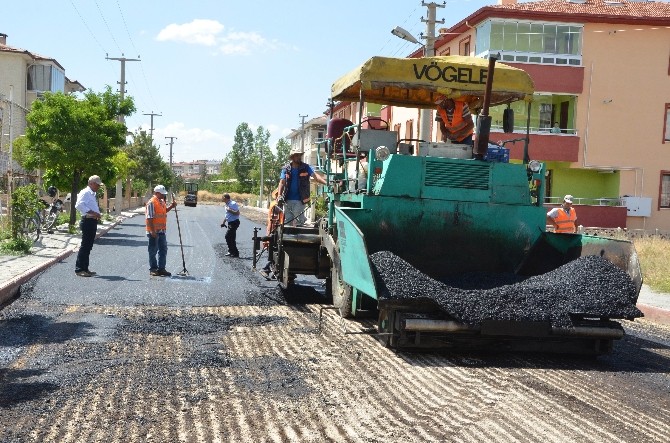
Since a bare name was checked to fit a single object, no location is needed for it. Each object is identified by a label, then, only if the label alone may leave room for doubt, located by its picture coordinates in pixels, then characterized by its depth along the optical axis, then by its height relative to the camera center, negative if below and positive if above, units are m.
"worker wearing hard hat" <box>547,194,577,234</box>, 12.04 -0.56
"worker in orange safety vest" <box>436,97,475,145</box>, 8.98 +0.69
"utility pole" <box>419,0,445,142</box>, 21.30 +4.29
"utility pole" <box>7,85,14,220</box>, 16.59 -0.31
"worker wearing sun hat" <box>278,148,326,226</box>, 10.66 -0.19
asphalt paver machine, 6.74 -0.44
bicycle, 16.97 -1.38
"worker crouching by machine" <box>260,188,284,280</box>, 10.65 -0.70
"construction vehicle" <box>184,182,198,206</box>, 67.44 -2.60
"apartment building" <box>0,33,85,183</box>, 46.34 +5.52
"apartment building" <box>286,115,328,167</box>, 88.38 +5.26
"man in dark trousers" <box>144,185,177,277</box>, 12.57 -1.06
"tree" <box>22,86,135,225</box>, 21.94 +0.80
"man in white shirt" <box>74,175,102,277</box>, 12.33 -0.90
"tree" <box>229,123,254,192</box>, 108.88 +2.38
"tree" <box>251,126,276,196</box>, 88.38 +0.70
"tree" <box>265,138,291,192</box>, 84.38 +1.07
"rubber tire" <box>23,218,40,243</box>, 16.67 -1.43
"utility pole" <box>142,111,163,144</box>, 71.04 +3.93
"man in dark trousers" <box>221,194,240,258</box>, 16.52 -1.14
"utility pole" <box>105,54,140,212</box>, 39.66 +4.26
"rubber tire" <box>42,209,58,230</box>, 21.77 -1.57
